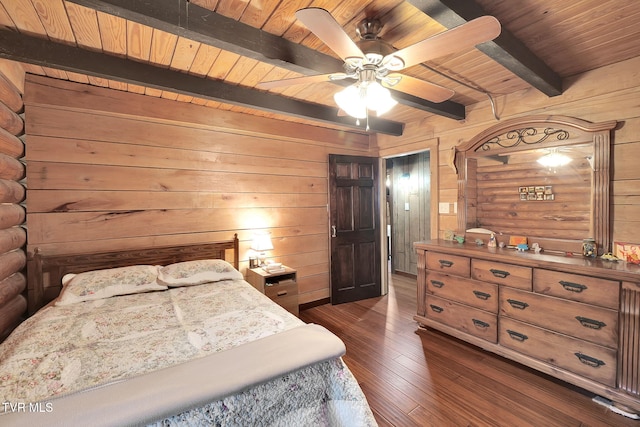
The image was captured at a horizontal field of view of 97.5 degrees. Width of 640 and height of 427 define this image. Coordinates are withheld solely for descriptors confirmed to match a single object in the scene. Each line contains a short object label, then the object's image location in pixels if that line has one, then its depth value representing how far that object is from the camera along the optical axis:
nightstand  3.02
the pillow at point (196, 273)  2.52
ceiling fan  1.15
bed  1.01
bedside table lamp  3.10
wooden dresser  1.80
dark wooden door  3.83
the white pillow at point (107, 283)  2.12
